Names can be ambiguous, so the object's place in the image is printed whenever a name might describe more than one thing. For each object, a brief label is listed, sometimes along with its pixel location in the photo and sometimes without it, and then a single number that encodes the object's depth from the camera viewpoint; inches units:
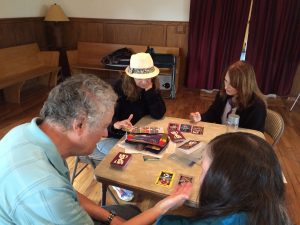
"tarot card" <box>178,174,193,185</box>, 47.4
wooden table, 45.6
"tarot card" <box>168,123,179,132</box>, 68.3
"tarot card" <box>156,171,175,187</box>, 46.8
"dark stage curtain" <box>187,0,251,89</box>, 158.9
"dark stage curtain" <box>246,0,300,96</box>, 152.4
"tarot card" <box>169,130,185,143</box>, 61.9
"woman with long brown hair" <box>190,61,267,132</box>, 71.5
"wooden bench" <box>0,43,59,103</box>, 154.3
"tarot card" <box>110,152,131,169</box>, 50.7
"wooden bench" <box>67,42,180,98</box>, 178.5
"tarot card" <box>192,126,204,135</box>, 66.6
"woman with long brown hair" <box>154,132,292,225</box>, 30.0
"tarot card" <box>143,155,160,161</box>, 54.3
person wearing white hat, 76.8
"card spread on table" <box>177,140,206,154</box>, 56.9
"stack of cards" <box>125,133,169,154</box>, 57.3
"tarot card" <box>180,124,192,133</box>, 67.6
